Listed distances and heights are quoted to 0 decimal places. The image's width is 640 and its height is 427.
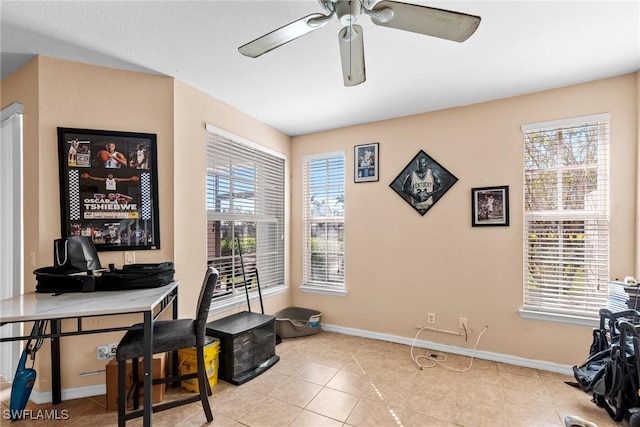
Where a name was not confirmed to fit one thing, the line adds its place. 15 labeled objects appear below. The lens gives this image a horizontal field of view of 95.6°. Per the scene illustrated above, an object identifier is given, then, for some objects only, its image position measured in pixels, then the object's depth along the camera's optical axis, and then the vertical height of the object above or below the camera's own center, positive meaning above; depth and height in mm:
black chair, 1681 -809
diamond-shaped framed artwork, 3125 +317
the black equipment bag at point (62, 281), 1945 -459
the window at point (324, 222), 3760 -144
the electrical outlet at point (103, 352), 2260 -1088
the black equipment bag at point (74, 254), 1964 -286
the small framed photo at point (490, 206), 2830 +41
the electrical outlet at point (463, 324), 2974 -1166
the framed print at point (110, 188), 2221 +201
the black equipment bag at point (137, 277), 2033 -462
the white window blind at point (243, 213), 2971 -15
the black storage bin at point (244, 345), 2467 -1200
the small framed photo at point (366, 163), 3500 +590
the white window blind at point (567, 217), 2506 -66
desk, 1475 -528
